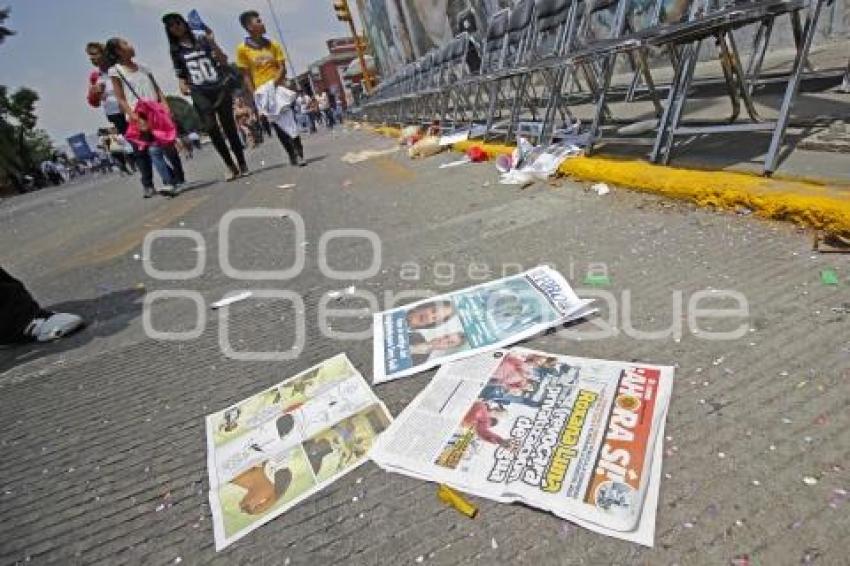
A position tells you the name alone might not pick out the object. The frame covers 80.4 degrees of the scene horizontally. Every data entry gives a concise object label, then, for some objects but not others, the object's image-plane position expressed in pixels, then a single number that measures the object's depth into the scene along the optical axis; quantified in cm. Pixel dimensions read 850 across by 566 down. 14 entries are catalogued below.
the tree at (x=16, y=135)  3096
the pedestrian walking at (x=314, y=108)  2062
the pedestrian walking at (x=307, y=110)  1806
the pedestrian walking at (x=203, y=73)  539
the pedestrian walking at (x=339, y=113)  2565
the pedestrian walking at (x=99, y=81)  554
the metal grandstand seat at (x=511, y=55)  395
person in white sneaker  233
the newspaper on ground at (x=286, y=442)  110
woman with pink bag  540
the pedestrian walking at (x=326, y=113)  2263
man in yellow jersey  564
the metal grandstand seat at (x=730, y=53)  189
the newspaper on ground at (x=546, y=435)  92
